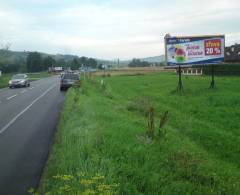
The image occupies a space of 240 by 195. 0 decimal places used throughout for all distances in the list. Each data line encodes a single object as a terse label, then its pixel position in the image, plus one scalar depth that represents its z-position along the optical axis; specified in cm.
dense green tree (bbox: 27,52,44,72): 13238
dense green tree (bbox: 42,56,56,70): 13862
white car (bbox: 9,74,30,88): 4494
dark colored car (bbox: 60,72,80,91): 3691
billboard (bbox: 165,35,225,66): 2875
